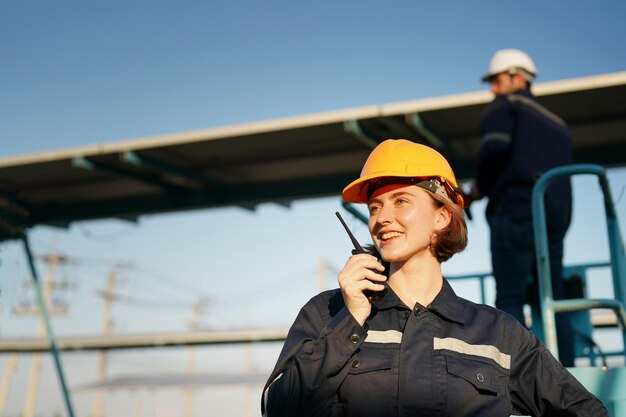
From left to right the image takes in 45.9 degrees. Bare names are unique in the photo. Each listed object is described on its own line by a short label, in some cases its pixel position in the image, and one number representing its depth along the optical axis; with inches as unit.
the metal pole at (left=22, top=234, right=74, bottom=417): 319.0
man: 169.8
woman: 84.5
